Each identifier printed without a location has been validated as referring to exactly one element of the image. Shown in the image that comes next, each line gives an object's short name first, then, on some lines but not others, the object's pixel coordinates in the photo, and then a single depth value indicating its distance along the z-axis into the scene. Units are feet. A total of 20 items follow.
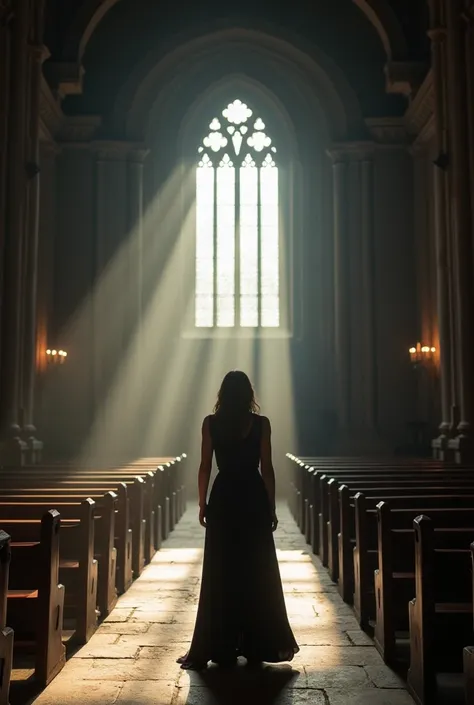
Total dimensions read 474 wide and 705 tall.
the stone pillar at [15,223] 41.19
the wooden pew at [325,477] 26.76
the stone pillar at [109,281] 54.54
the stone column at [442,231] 43.29
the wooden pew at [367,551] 18.02
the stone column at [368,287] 53.93
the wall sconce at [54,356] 53.67
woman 14.70
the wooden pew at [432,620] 12.60
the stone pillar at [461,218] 39.11
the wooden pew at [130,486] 24.57
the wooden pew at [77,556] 16.81
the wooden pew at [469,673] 10.90
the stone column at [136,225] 56.18
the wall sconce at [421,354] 52.08
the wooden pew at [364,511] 18.25
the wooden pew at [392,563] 15.29
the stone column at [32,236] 43.73
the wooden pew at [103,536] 19.10
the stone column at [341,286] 54.54
